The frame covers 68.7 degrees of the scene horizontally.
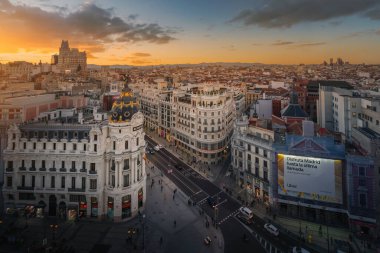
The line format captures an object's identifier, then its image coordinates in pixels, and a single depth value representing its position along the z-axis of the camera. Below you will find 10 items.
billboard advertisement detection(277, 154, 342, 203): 60.41
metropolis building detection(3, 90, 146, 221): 62.12
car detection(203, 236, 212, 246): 54.15
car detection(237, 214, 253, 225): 62.51
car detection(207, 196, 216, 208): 70.11
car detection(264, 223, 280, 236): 57.94
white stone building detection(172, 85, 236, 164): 98.31
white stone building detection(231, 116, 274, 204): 69.31
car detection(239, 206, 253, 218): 63.92
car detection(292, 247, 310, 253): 49.95
